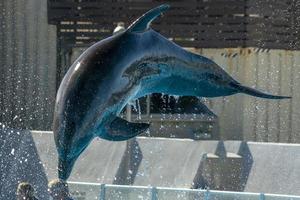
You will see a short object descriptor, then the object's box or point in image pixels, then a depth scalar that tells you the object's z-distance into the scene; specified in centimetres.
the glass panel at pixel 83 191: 1039
